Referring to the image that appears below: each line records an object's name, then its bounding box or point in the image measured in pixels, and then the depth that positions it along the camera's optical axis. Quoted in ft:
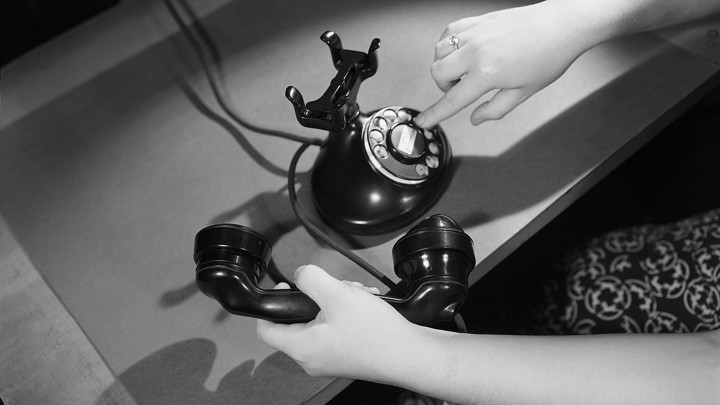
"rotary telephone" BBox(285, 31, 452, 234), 2.28
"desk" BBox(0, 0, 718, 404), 2.25
